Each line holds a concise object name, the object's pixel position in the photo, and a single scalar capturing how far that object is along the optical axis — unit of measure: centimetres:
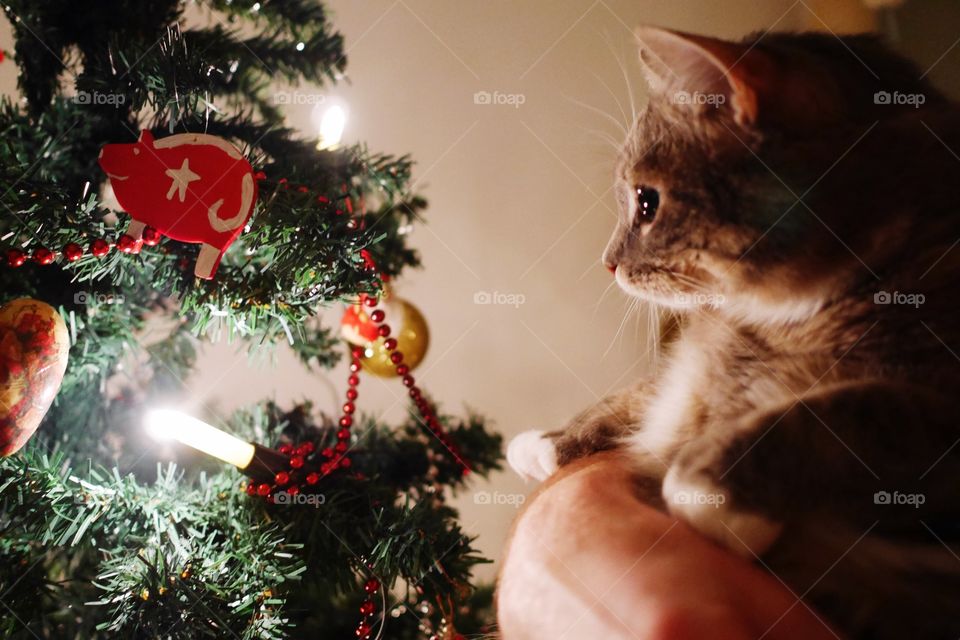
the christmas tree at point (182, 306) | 54
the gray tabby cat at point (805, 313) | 39
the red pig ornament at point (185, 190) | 57
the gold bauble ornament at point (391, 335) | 83
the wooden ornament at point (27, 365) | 50
